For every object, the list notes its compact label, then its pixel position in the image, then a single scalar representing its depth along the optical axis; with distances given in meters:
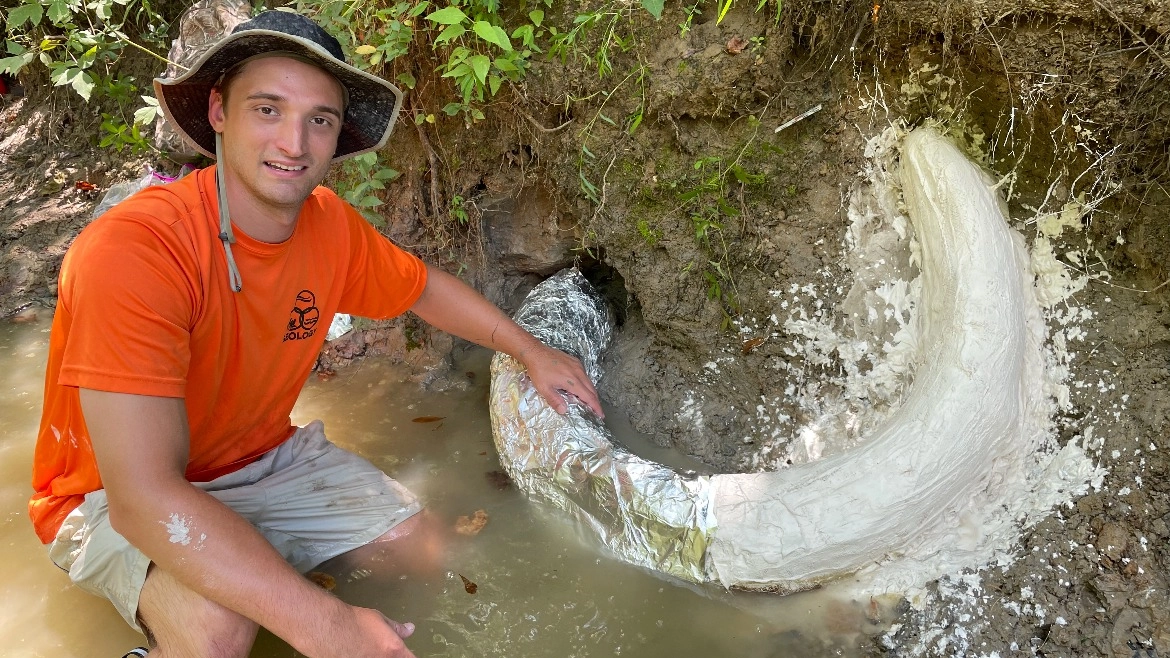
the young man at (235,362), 1.49
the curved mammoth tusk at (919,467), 1.96
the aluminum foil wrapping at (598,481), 2.05
